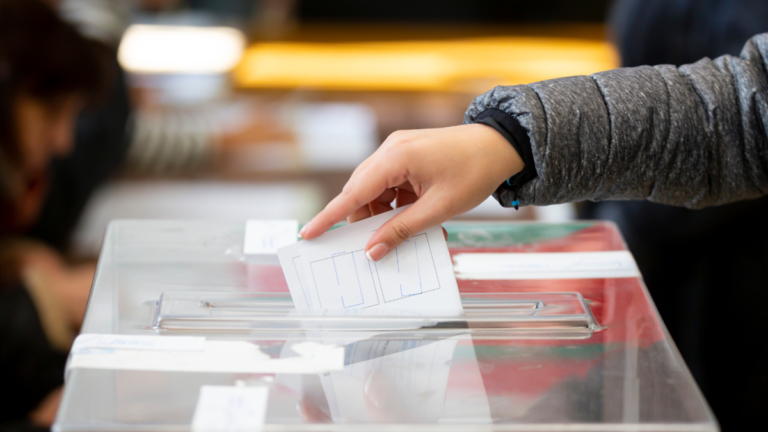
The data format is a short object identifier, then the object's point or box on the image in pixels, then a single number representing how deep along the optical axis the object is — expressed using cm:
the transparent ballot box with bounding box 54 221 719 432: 165
